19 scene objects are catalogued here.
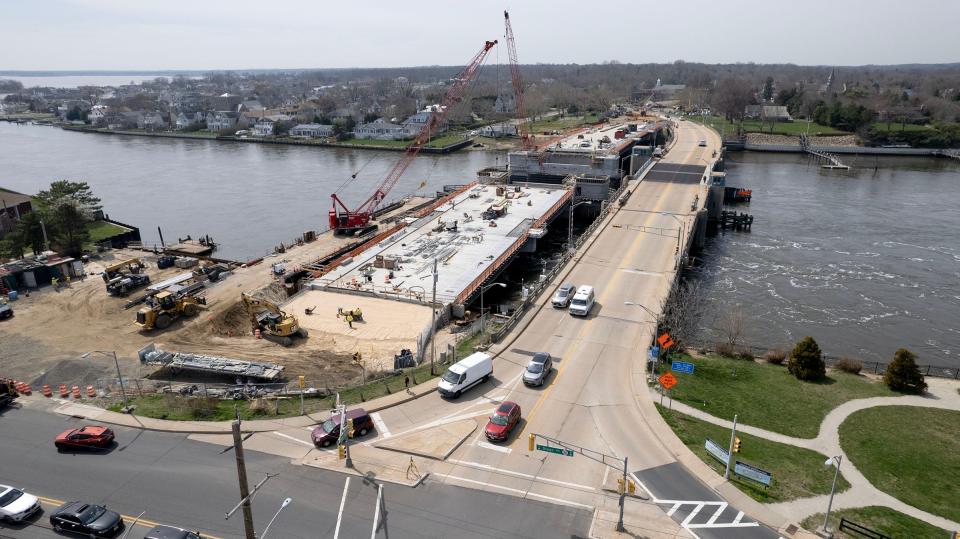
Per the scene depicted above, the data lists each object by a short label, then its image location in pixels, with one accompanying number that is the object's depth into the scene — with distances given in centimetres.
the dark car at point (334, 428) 2619
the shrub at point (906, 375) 3222
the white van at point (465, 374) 3028
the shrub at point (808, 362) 3388
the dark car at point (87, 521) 2062
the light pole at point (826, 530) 2100
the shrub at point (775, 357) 3666
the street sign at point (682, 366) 2945
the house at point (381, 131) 17162
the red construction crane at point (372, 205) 7556
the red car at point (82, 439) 2598
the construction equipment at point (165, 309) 4397
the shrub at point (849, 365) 3522
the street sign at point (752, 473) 2312
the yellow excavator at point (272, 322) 4225
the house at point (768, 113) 18300
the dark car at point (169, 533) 1969
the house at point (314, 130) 17750
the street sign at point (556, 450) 2333
